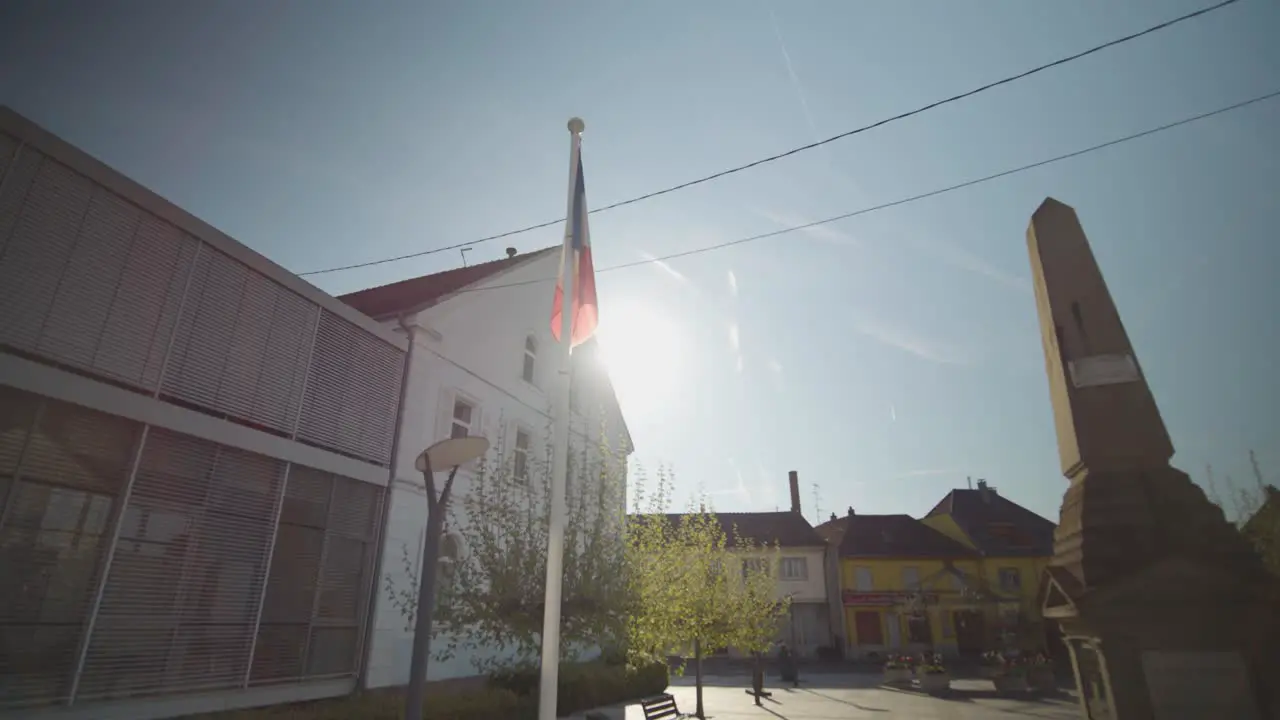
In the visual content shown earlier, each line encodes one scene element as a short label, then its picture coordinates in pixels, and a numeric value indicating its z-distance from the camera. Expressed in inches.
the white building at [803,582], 1665.8
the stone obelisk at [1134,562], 308.8
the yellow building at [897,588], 1553.9
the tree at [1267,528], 602.2
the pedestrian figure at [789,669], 1054.1
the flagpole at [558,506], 241.8
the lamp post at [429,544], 252.5
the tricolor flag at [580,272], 305.1
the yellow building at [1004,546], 1342.3
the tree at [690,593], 579.8
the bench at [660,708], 477.4
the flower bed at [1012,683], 885.8
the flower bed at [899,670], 1004.6
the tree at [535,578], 423.8
